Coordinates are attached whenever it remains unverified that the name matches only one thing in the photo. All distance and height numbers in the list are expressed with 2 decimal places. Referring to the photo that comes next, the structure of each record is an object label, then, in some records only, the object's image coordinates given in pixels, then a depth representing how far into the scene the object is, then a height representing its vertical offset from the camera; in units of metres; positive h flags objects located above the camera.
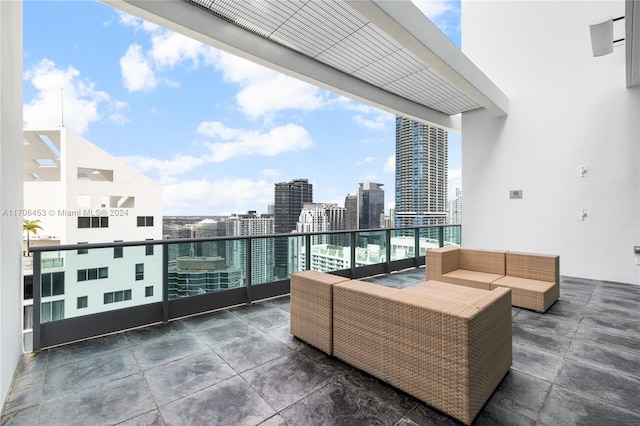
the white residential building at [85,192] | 13.73 +1.31
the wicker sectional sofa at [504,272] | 3.41 -0.85
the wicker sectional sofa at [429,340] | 1.55 -0.80
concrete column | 1.77 +0.22
